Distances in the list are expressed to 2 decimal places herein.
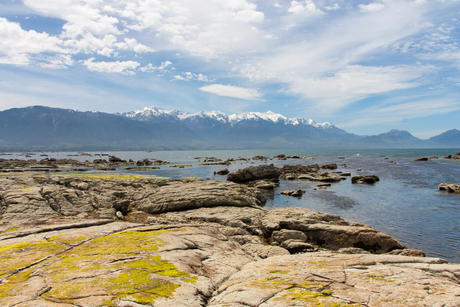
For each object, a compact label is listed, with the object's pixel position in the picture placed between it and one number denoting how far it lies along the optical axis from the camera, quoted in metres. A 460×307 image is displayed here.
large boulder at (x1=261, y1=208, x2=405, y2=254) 15.13
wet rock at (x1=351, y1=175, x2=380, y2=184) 48.92
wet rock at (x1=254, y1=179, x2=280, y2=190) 44.89
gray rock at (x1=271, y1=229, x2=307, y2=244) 15.84
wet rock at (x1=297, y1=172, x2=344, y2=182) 52.46
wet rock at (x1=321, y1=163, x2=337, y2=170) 80.92
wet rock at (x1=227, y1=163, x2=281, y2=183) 54.69
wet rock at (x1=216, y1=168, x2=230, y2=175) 69.75
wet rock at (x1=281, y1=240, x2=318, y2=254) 13.88
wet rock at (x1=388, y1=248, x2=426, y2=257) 13.19
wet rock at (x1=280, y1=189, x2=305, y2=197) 37.34
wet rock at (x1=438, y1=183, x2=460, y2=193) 37.01
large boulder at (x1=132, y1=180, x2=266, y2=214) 22.91
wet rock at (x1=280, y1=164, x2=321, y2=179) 63.22
